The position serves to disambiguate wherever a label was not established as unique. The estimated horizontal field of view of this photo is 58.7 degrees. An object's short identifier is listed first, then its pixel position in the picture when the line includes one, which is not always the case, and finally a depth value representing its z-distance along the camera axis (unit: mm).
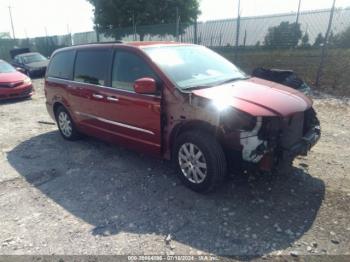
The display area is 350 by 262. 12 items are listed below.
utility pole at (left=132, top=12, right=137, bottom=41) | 19153
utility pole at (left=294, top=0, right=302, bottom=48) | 12648
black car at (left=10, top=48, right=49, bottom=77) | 16855
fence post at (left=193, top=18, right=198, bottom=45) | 14906
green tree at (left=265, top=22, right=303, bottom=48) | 12638
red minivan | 3385
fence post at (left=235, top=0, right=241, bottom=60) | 11981
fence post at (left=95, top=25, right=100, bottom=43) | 22062
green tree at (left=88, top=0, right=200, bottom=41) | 23859
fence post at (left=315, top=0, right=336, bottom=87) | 9241
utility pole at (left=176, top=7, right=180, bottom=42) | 14763
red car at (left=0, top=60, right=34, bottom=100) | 10618
